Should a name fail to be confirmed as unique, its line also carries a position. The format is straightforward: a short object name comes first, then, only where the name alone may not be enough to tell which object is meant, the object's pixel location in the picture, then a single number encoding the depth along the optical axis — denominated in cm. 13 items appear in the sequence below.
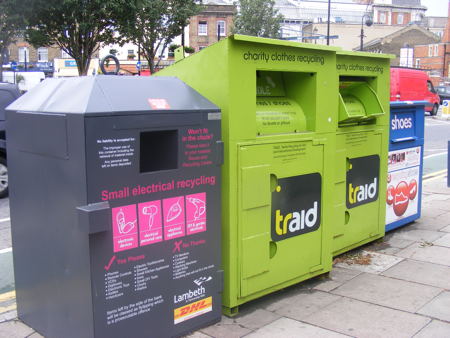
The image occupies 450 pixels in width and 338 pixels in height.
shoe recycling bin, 573
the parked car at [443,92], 4095
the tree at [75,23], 1719
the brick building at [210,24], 5809
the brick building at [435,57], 6520
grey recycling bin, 275
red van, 1573
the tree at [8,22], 1630
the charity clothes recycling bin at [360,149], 474
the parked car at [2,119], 866
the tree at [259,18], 4378
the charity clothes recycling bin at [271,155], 347
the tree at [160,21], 2255
